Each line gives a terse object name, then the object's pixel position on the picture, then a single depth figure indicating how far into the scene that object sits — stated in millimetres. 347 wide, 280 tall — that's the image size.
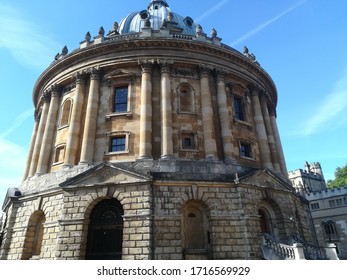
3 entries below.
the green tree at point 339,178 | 58175
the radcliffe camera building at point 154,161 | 16922
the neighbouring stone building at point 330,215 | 44094
